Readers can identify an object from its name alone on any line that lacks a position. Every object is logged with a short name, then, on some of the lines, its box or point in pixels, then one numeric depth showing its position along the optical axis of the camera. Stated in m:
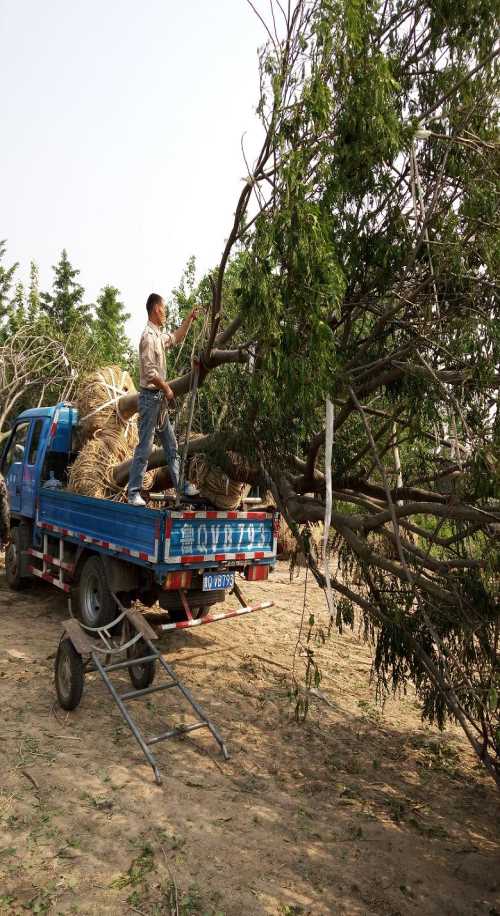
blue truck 5.94
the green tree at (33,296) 25.19
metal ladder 4.28
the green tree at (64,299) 29.95
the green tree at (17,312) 23.62
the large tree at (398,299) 3.75
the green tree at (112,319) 30.18
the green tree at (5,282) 24.95
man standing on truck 6.09
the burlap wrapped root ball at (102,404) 7.92
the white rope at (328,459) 4.02
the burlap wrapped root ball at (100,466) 7.48
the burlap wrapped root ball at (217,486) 6.53
